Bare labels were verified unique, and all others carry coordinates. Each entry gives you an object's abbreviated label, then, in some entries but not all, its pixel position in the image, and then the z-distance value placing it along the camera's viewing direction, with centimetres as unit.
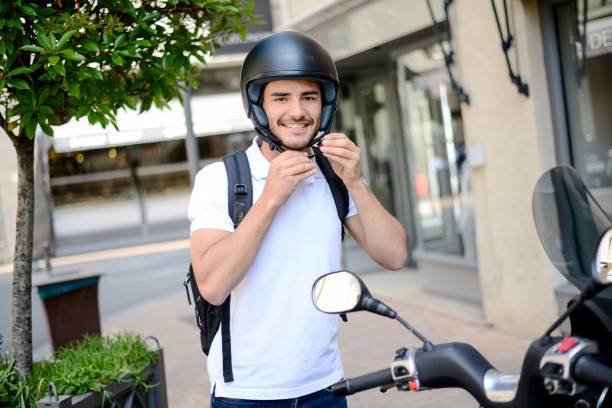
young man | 186
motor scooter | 123
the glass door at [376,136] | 951
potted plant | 281
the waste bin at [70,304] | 479
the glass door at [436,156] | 728
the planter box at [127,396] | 275
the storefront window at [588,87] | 511
